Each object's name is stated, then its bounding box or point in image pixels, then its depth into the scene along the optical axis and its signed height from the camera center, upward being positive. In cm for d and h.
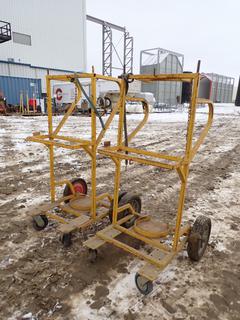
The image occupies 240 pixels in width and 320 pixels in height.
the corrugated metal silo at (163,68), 2977 +388
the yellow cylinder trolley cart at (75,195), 288 -138
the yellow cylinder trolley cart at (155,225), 223 -147
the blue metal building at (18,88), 2129 +74
